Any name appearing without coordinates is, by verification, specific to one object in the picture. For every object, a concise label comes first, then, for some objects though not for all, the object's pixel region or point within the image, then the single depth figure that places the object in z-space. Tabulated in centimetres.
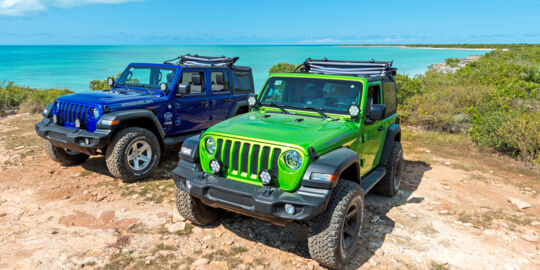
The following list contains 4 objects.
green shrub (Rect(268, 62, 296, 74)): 1820
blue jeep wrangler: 586
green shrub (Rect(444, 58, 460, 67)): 4346
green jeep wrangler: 353
